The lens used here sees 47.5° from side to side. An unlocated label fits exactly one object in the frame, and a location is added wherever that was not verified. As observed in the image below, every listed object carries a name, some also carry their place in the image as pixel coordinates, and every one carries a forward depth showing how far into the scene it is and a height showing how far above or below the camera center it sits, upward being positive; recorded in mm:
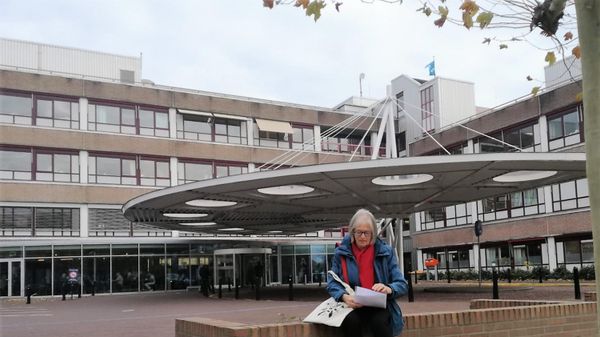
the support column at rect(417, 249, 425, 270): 50334 -1045
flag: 60188 +15544
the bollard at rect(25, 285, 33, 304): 30816 -1626
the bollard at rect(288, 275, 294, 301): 22969 -1456
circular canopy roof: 19438 +2052
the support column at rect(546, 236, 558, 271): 37031 -758
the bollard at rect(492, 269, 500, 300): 18358 -1193
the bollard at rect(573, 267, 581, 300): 17531 -1151
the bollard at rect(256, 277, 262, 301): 24375 -1465
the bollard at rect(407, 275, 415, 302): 19906 -1431
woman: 4809 -205
